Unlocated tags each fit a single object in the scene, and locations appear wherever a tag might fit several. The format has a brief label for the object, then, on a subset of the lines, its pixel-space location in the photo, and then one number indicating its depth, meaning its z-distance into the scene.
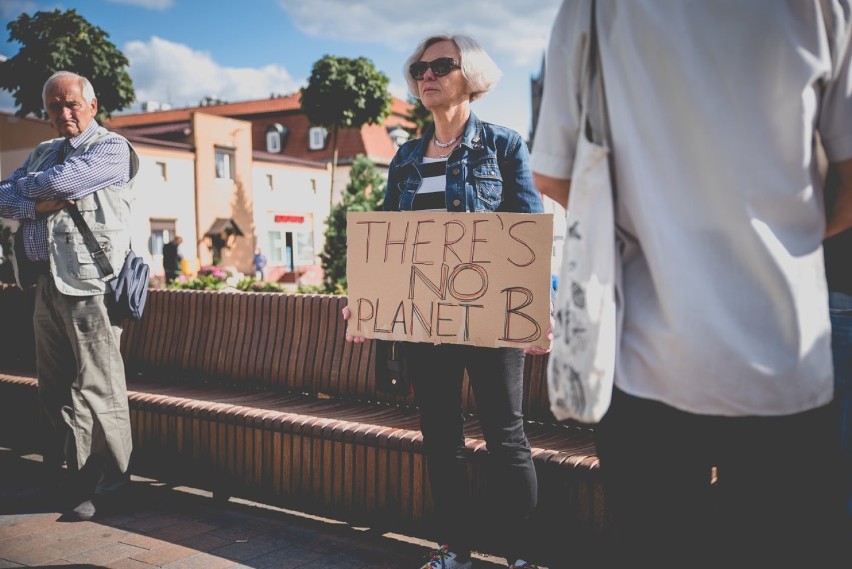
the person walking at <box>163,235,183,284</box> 21.16
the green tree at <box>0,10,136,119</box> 18.77
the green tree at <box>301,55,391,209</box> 26.25
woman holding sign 2.60
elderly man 3.54
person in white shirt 1.26
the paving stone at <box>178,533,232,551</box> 3.24
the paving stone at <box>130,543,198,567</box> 3.07
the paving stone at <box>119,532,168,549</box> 3.26
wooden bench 2.94
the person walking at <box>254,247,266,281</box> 31.98
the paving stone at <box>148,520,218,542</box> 3.36
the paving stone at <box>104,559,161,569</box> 3.02
